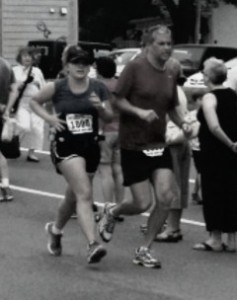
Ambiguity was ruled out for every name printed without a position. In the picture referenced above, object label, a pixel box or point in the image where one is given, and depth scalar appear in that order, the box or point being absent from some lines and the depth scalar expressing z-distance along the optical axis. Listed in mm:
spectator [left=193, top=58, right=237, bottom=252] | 10320
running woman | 9500
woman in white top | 17250
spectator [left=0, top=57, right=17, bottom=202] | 13164
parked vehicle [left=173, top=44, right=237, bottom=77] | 30672
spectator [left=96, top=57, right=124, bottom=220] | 11891
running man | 9547
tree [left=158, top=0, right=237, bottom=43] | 59469
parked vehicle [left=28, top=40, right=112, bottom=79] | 39969
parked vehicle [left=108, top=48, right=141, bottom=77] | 32531
